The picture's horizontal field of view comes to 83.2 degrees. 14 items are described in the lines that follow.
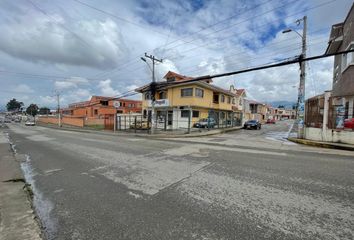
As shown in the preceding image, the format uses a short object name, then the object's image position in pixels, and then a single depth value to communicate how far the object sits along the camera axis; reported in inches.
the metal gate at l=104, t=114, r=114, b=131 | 1215.9
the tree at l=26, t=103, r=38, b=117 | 4277.8
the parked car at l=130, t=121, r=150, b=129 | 1109.7
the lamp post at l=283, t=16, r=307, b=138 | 618.2
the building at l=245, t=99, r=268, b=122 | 2161.9
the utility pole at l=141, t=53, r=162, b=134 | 850.8
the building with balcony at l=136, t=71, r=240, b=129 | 1082.7
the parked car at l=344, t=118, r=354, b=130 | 478.6
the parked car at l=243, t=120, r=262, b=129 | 1242.0
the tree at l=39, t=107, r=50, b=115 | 4475.9
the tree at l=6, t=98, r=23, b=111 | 5191.9
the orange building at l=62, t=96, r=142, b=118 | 2279.8
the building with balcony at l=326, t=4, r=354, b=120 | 494.3
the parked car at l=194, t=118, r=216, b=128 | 1044.5
